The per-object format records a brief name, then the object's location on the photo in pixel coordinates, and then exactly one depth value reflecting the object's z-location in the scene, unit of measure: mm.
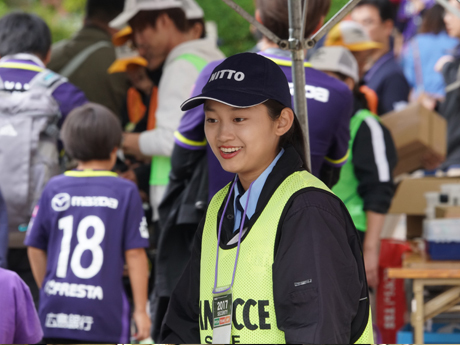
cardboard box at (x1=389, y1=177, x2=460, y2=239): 9766
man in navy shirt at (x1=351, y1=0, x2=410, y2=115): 13258
